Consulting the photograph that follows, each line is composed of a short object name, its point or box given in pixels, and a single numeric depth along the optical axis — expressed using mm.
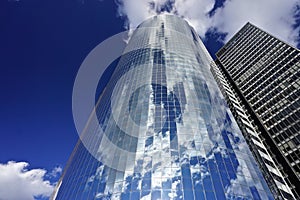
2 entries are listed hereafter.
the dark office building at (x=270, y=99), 47197
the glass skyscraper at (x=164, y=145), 24047
